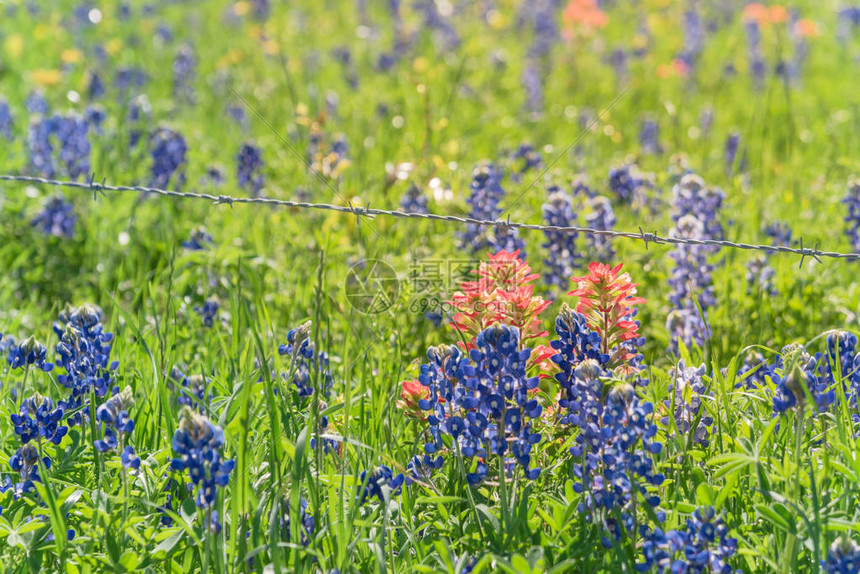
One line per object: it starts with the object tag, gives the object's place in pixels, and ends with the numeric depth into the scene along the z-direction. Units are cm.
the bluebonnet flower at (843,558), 153
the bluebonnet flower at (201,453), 161
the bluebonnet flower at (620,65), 773
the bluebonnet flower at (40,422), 199
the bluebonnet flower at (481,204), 323
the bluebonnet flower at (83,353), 211
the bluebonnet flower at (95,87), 577
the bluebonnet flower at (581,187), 367
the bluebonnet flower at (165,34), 825
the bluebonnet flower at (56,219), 382
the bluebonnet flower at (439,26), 843
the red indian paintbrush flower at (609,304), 207
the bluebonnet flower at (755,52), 753
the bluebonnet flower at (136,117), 462
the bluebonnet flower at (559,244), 310
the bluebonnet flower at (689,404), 208
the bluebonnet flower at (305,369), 210
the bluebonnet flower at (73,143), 426
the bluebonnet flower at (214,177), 439
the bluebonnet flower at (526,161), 415
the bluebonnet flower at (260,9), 885
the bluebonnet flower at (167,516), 192
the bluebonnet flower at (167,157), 425
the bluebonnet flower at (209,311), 301
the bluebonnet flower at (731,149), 505
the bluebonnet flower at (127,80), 608
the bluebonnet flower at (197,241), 338
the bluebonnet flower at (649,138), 565
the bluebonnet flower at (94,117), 462
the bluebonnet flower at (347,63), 681
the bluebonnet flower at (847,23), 964
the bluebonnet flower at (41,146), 425
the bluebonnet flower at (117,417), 187
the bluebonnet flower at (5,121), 484
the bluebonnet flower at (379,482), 190
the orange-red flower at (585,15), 791
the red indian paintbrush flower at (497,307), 205
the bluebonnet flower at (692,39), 770
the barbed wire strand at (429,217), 212
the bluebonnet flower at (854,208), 321
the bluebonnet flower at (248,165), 428
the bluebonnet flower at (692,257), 285
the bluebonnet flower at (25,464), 194
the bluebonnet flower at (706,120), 600
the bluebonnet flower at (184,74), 633
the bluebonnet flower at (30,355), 217
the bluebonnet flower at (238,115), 616
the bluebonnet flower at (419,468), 200
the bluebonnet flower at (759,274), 319
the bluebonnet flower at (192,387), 201
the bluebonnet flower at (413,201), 362
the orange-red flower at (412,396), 216
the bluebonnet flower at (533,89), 674
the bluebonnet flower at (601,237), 331
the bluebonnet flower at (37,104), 502
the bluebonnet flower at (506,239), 300
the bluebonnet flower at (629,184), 386
